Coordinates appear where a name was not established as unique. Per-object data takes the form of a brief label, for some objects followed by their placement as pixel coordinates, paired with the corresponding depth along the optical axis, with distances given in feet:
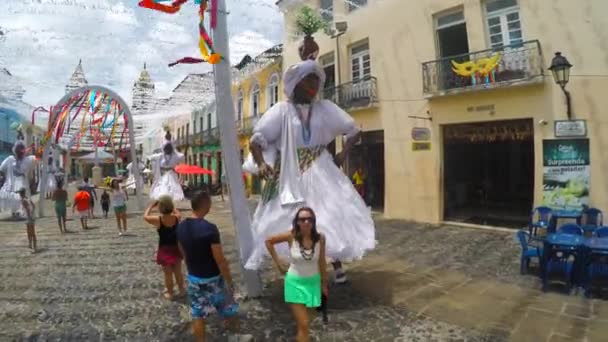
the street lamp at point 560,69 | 24.04
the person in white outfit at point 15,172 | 39.58
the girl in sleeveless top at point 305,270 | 9.75
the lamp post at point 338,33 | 40.42
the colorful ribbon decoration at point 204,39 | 12.37
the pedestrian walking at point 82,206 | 32.35
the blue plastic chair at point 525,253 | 16.58
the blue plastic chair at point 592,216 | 23.72
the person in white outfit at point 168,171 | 45.27
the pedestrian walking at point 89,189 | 40.44
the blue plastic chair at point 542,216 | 24.17
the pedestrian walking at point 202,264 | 10.26
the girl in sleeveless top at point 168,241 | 14.47
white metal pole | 13.29
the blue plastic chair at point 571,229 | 16.78
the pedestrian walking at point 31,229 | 23.56
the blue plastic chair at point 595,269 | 14.38
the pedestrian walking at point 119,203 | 29.04
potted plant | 14.05
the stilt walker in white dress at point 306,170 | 12.56
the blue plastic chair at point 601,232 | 16.16
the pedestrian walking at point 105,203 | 40.83
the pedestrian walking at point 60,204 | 30.63
